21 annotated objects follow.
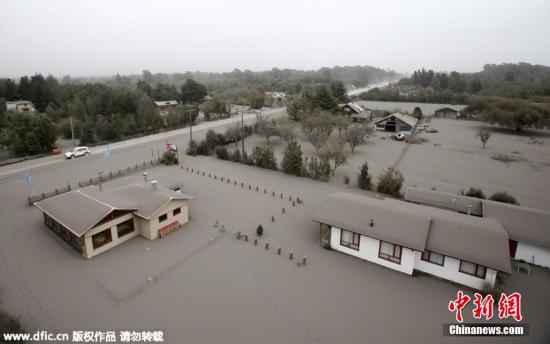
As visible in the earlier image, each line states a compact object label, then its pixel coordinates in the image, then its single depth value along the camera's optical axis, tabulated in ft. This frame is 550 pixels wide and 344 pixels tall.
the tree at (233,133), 122.93
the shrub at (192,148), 109.81
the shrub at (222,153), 103.60
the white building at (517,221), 45.83
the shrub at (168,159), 97.96
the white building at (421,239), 40.78
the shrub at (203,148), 110.01
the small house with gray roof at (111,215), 47.98
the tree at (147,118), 146.10
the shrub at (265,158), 93.04
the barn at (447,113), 199.00
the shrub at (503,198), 62.85
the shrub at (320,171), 82.74
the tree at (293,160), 86.28
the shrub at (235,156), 100.27
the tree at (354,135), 111.34
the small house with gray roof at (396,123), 149.89
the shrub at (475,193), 65.62
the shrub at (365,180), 74.74
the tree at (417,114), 193.51
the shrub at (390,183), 71.46
